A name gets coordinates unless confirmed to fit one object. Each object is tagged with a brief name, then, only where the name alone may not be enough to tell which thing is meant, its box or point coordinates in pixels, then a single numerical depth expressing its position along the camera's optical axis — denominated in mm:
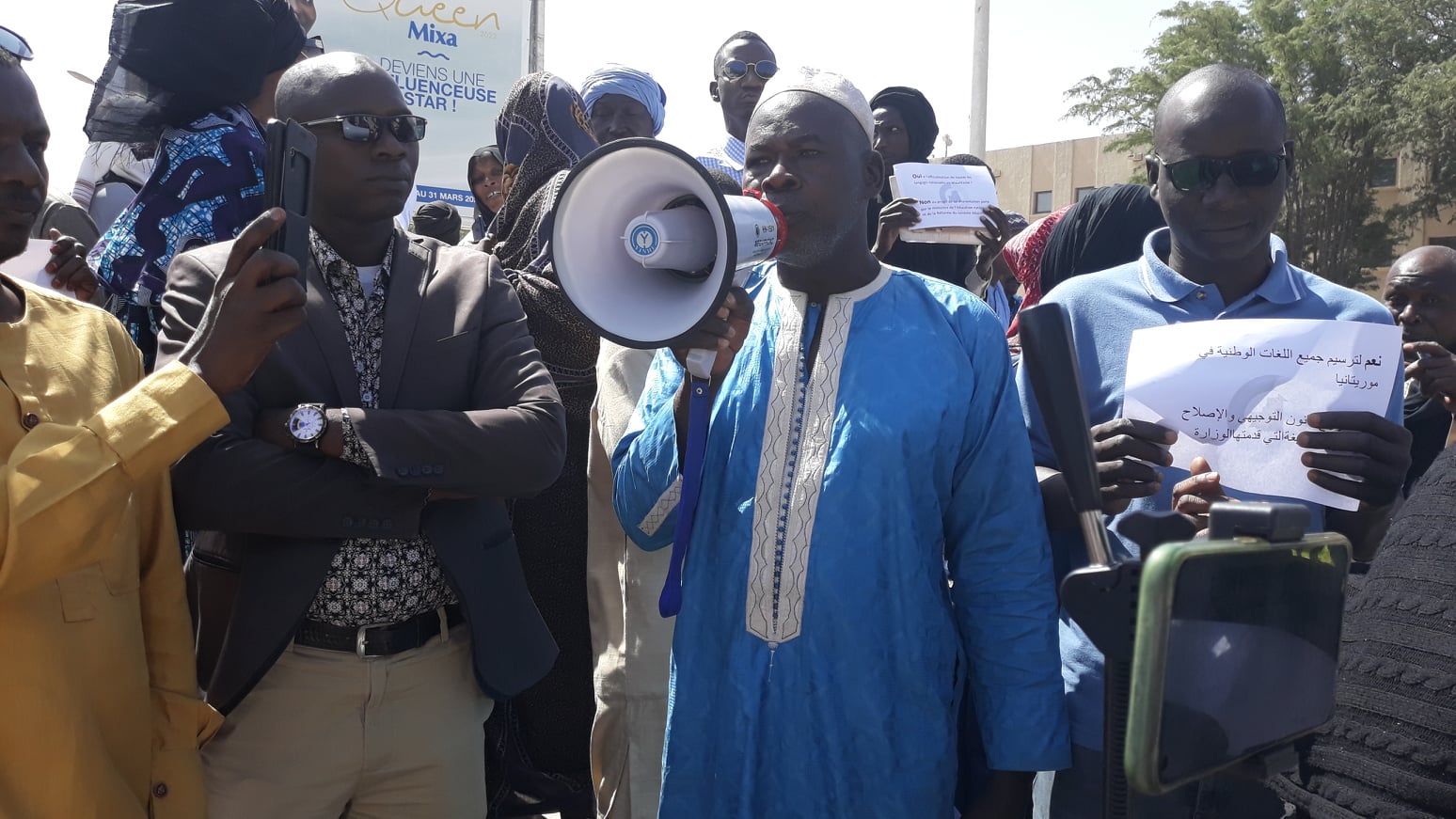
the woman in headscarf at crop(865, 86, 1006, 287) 5289
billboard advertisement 13805
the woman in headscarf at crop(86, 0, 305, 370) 3070
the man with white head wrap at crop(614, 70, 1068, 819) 2295
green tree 26875
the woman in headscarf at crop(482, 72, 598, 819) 3812
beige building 41750
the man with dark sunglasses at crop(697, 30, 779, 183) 5820
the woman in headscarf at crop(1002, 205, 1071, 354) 4484
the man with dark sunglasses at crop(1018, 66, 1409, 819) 2111
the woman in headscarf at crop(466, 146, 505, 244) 6100
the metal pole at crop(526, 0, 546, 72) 14641
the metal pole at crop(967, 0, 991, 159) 15805
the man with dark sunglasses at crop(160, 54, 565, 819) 2520
